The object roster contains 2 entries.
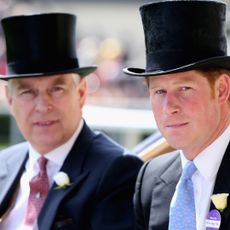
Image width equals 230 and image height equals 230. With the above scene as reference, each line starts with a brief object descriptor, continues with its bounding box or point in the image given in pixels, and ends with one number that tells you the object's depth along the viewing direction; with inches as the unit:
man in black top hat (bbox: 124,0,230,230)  220.4
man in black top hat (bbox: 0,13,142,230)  272.4
